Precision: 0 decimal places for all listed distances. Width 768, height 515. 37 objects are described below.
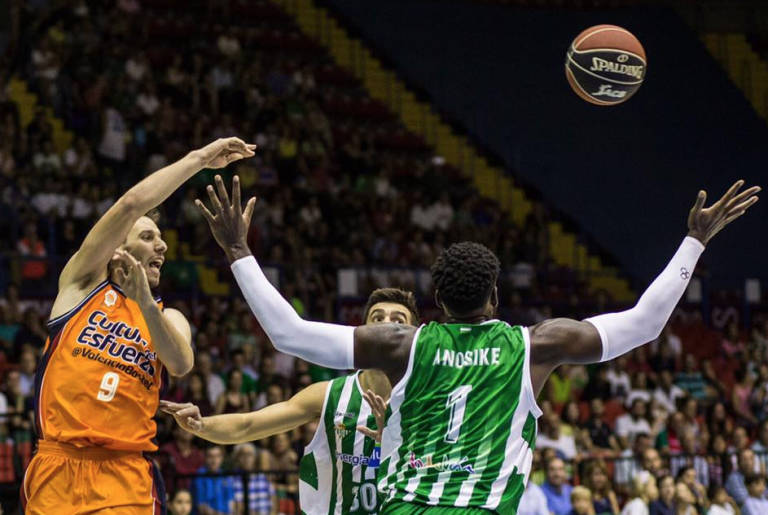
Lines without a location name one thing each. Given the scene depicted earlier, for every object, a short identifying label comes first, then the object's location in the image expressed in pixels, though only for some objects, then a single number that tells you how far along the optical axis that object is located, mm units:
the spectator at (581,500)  11914
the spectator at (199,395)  12656
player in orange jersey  5359
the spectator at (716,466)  14039
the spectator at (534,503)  11680
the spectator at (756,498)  13492
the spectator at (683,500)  12477
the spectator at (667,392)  16938
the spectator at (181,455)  11653
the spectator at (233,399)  12758
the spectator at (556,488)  12250
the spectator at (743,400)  17516
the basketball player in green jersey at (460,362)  4242
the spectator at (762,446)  14719
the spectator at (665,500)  12438
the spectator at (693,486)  12937
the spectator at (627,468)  13344
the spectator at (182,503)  10430
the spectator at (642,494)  12312
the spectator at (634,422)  15336
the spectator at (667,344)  18656
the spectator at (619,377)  16688
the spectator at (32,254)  14352
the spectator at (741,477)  13758
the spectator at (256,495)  11148
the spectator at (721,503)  13055
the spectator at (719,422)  16250
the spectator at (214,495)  11023
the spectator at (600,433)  14695
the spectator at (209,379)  13172
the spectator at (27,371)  11859
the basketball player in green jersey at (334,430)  5742
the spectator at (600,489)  12523
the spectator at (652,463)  13195
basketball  8203
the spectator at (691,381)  18125
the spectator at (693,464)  13711
